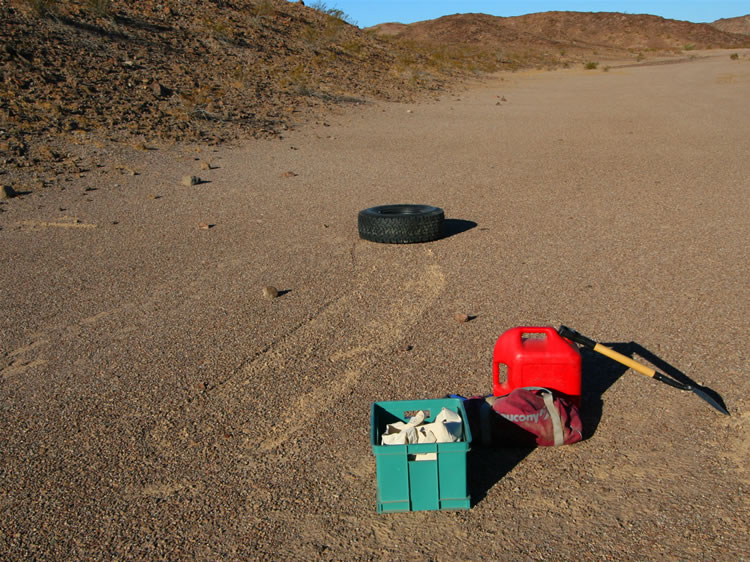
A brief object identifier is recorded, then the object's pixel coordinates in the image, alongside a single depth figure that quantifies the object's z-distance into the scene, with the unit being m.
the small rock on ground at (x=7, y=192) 9.31
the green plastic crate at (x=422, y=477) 2.97
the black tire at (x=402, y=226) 7.06
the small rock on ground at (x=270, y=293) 5.76
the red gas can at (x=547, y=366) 3.70
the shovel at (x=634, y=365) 3.70
